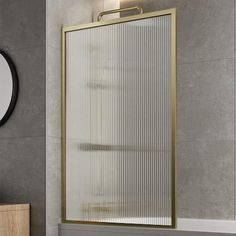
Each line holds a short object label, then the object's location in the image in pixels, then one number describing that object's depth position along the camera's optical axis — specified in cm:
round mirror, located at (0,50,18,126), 253
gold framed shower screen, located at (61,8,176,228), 222
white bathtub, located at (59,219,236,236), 212
